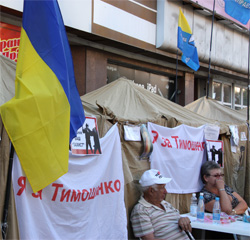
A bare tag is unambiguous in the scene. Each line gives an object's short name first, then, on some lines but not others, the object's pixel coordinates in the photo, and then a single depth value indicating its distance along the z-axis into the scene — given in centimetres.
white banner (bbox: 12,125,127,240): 334
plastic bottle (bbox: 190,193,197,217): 521
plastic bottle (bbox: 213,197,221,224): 493
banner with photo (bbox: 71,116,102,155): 392
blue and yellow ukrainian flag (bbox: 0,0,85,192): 306
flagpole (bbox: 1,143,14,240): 311
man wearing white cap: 438
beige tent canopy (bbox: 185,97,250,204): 721
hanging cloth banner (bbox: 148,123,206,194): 521
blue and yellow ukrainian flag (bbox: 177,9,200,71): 823
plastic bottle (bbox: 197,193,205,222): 500
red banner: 698
